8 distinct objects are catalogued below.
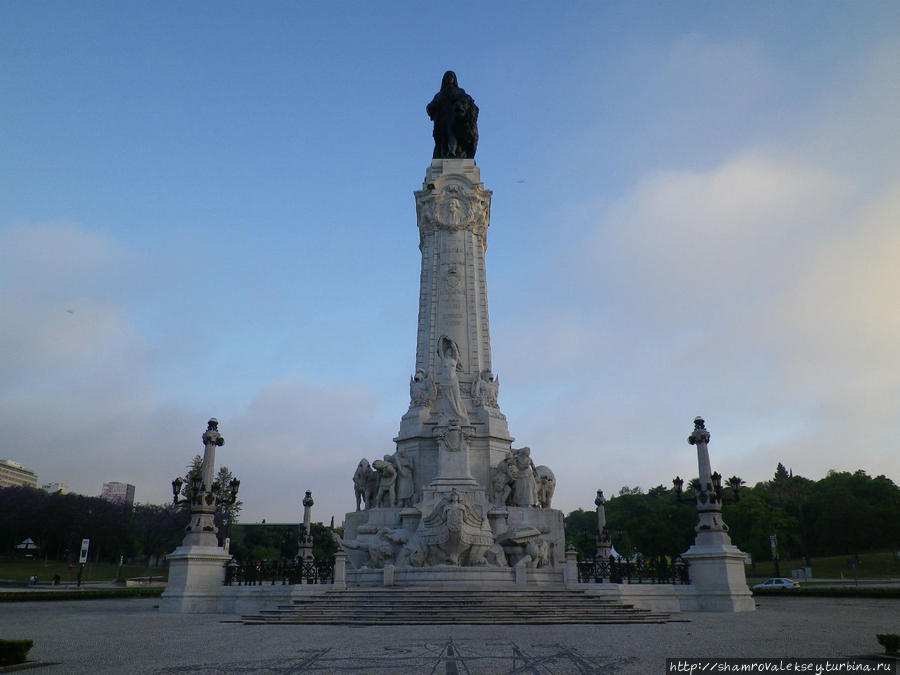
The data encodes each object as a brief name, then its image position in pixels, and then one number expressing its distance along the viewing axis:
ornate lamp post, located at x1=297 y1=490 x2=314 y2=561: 32.12
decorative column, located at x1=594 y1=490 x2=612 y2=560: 33.22
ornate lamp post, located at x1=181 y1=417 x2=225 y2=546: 21.23
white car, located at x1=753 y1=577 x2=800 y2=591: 36.70
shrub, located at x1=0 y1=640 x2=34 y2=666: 8.55
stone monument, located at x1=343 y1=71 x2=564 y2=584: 21.64
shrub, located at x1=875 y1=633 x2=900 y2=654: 8.59
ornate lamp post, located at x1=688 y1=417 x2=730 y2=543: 21.23
